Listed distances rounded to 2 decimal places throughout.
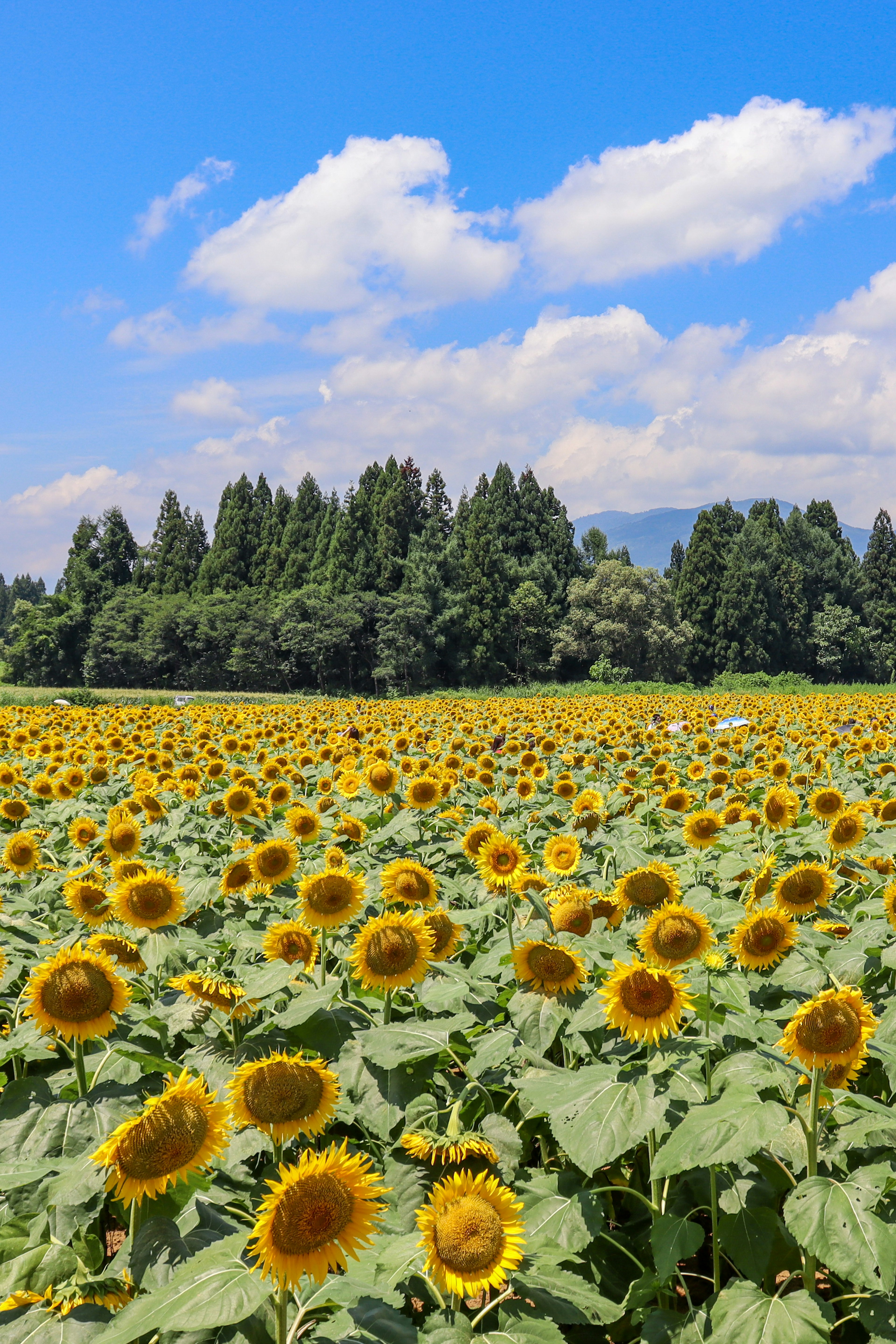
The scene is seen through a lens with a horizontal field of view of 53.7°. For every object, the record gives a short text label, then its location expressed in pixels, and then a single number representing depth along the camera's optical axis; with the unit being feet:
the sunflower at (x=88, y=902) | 11.12
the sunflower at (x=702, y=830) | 14.21
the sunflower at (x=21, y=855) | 14.46
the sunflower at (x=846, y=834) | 13.39
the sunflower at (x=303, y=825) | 14.02
